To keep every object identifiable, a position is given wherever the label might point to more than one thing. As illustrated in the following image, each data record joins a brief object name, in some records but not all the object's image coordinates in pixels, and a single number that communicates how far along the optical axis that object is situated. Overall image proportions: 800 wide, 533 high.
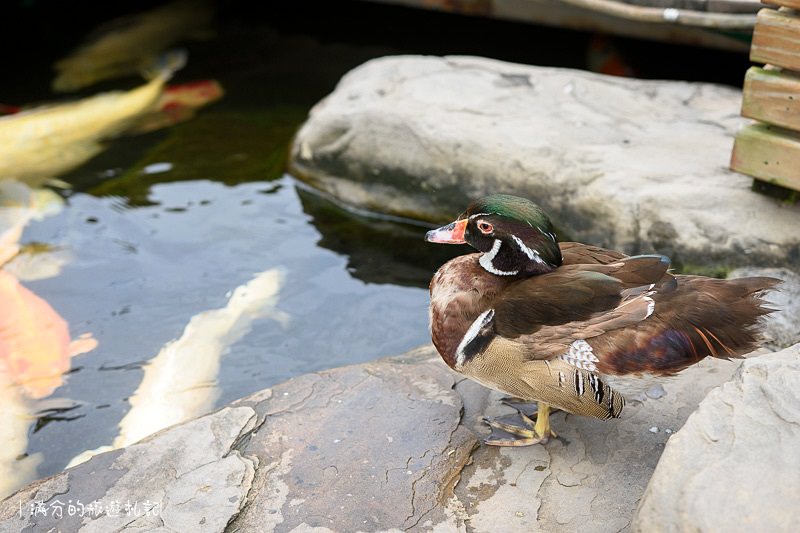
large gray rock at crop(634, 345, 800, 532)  2.15
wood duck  2.91
